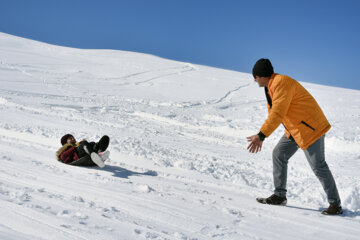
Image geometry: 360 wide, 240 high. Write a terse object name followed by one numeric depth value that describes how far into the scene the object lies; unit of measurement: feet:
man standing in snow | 10.73
